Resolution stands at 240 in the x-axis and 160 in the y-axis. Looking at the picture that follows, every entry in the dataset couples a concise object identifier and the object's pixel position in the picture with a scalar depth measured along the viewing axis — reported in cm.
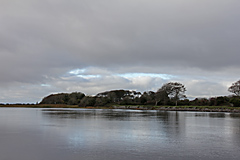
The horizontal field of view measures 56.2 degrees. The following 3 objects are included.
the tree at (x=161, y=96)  8731
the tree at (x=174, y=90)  8588
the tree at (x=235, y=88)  7300
